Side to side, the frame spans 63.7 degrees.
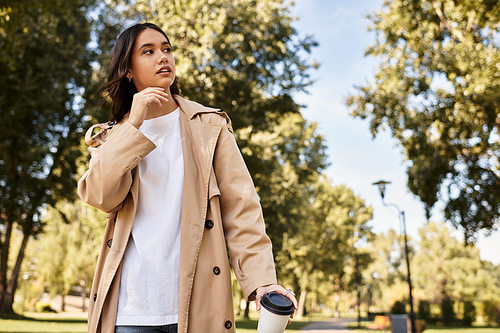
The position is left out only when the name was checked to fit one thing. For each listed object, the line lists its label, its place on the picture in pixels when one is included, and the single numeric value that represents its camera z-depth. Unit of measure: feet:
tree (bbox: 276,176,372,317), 95.31
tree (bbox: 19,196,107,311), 96.12
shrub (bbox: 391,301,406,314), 104.83
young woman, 5.61
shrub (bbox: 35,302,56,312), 122.93
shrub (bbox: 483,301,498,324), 128.36
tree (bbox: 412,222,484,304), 189.57
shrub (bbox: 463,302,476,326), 115.34
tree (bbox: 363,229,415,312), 207.92
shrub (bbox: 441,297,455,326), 118.52
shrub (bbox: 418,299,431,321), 124.51
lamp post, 60.83
